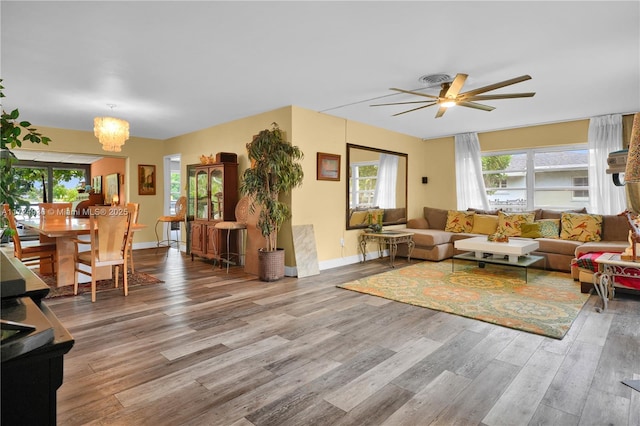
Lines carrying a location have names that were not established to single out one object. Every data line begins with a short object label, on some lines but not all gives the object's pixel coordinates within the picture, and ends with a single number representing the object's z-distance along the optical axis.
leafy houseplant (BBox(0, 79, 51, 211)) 1.09
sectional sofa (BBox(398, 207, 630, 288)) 5.36
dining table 4.06
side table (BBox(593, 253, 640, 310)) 3.53
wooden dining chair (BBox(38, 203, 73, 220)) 5.28
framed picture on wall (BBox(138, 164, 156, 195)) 7.78
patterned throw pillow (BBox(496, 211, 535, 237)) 6.14
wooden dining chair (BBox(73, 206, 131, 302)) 3.86
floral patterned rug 3.32
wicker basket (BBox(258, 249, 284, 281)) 4.82
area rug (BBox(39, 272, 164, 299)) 4.17
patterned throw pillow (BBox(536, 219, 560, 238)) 5.87
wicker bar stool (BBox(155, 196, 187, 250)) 6.99
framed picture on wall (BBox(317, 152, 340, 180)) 5.53
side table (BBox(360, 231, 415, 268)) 5.98
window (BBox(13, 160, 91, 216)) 10.55
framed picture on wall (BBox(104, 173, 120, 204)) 8.40
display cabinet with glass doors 5.88
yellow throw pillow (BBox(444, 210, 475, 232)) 6.89
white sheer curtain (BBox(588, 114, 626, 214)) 5.65
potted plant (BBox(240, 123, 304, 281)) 4.79
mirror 6.18
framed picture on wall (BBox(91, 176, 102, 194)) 10.23
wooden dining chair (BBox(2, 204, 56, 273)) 4.38
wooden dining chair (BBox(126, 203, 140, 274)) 4.14
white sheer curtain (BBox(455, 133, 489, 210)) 7.14
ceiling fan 3.48
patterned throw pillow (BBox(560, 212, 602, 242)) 5.50
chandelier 4.88
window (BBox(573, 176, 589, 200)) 6.22
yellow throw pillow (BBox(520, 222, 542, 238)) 5.96
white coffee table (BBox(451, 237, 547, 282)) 4.74
